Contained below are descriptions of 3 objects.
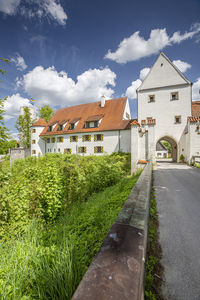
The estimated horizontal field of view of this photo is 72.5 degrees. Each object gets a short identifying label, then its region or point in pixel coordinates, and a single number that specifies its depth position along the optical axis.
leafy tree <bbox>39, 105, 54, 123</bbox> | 38.88
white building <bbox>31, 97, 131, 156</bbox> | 21.78
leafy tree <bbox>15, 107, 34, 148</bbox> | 36.59
